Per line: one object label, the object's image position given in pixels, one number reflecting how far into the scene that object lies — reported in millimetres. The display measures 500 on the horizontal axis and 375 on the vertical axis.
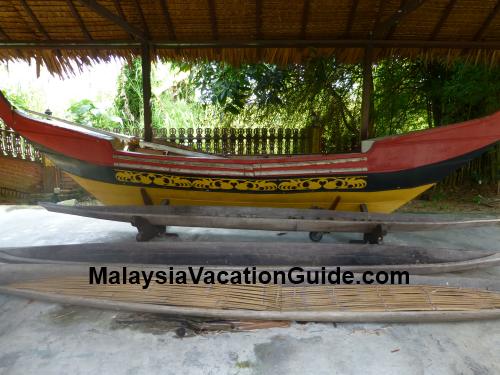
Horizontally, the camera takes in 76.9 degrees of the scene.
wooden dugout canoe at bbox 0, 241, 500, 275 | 2641
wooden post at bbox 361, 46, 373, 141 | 4152
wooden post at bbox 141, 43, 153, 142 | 4215
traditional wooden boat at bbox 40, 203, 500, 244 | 3012
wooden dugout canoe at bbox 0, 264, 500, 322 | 2014
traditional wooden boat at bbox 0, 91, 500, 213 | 3186
